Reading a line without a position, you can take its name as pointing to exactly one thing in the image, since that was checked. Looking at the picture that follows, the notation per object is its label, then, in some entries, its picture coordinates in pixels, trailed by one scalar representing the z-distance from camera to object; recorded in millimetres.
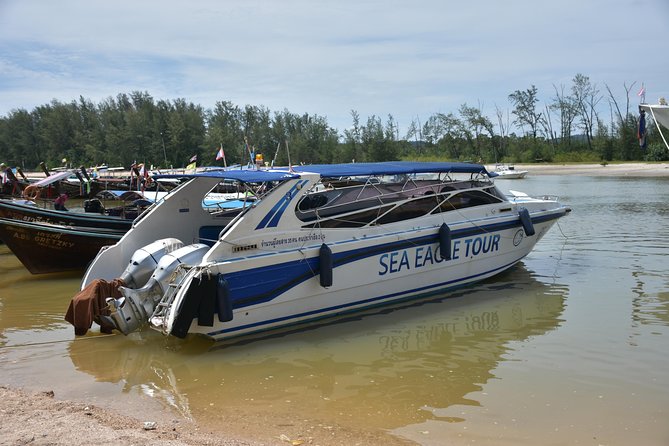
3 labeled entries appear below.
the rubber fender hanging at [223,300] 6680
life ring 17542
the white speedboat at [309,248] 6973
